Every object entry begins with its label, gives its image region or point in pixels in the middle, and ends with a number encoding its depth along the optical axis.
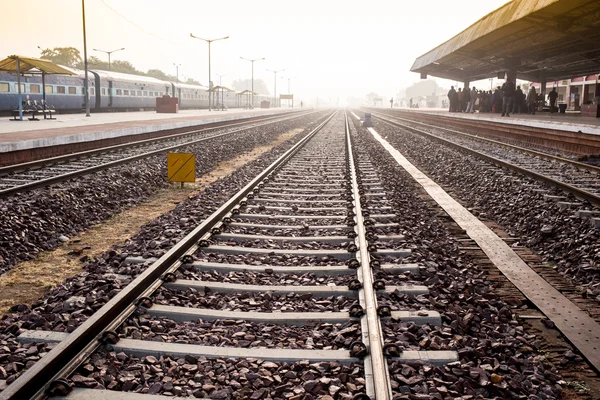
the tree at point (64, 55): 91.10
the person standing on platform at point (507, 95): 29.08
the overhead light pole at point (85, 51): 28.34
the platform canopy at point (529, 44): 19.16
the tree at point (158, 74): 130.48
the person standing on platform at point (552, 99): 34.13
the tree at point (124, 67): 103.06
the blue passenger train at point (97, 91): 27.53
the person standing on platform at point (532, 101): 33.47
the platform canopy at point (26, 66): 21.09
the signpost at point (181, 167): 10.52
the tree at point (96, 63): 92.62
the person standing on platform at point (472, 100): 42.66
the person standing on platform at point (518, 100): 33.69
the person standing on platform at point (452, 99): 42.94
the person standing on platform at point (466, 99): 43.53
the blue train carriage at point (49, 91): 26.86
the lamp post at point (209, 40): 52.79
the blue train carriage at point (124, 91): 36.25
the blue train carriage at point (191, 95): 52.56
